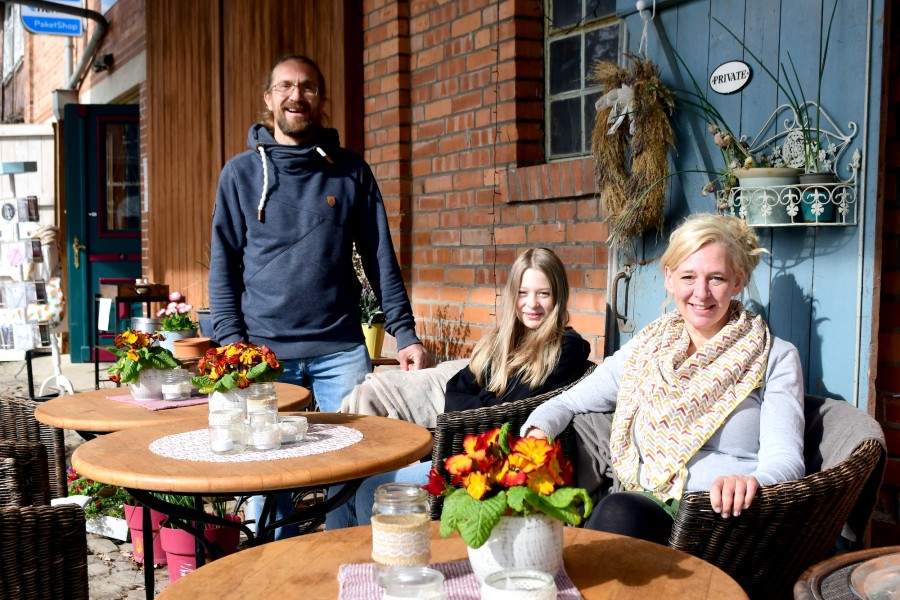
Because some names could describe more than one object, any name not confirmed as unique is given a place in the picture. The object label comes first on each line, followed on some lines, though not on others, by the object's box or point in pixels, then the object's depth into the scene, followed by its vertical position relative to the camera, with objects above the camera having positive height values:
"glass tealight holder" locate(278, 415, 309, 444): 2.51 -0.48
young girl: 3.14 -0.37
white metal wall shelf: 2.76 +0.12
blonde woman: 2.41 -0.39
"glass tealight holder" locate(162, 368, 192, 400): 3.14 -0.46
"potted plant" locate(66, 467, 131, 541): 4.02 -1.09
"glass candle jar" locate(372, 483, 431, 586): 1.61 -0.47
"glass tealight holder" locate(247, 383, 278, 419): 2.53 -0.41
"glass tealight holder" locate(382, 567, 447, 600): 1.44 -0.51
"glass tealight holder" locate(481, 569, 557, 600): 1.39 -0.49
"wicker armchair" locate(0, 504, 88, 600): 1.76 -0.56
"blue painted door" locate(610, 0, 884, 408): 2.74 +0.28
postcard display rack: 7.47 -0.34
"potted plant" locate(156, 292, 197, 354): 6.11 -0.55
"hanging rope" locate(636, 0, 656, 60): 3.37 +0.72
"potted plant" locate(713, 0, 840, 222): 2.79 +0.24
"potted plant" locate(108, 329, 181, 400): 3.09 -0.39
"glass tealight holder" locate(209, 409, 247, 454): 2.38 -0.47
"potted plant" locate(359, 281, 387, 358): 5.09 -0.43
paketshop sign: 10.43 +2.25
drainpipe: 10.24 +2.18
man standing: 3.41 -0.05
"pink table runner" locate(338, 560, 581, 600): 1.55 -0.55
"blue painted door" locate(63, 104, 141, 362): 10.05 +0.32
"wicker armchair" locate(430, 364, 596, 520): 2.77 -0.54
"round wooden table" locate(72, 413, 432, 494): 2.15 -0.52
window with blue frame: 4.08 +0.72
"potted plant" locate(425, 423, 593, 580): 1.50 -0.41
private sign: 3.10 +0.49
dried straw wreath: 3.30 +0.30
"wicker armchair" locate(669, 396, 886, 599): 1.89 -0.57
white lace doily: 2.36 -0.52
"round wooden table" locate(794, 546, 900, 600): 1.40 -0.50
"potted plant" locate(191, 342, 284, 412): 2.57 -0.35
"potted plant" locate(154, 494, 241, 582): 3.31 -1.02
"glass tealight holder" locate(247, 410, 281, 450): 2.42 -0.47
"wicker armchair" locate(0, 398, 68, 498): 3.19 -0.63
